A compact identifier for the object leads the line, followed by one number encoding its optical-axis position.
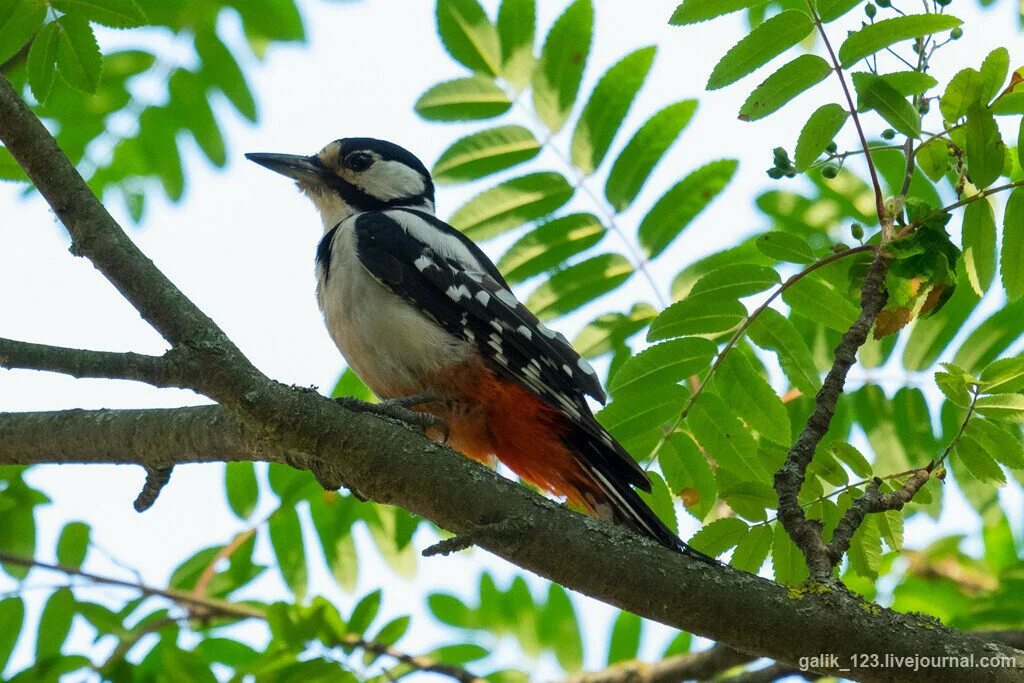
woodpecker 8.12
